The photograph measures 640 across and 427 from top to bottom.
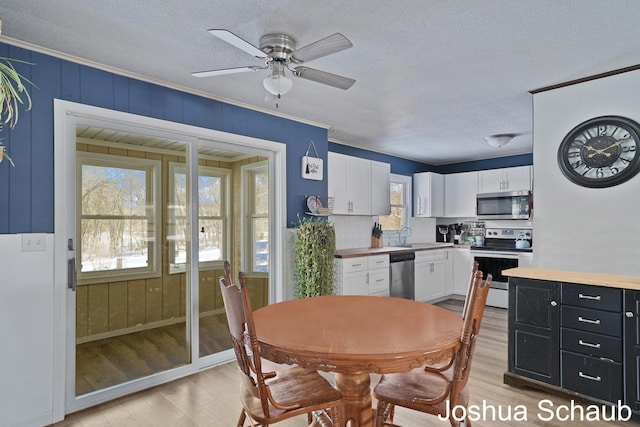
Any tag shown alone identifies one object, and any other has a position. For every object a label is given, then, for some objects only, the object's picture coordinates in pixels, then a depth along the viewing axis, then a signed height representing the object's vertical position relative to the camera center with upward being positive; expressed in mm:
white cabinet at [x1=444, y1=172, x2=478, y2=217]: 6230 +360
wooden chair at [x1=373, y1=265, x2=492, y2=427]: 1579 -842
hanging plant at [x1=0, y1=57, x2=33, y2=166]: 2325 +714
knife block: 5648 -403
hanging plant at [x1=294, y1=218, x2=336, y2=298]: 3766 -445
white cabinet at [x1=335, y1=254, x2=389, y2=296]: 4289 -718
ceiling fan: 2043 +885
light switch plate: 2383 -161
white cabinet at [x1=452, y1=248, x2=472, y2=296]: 5910 -863
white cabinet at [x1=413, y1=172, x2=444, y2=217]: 6402 +359
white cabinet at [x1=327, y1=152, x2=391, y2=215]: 4715 +411
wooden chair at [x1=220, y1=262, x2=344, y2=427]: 1541 -822
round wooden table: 1473 -540
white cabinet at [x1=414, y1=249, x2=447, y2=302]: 5426 -893
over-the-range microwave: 5539 +150
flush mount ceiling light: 4677 +957
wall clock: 2641 +459
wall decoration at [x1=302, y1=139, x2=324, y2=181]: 4090 +550
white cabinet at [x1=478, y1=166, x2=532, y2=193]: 5578 +543
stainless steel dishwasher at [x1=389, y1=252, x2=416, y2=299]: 4930 -810
